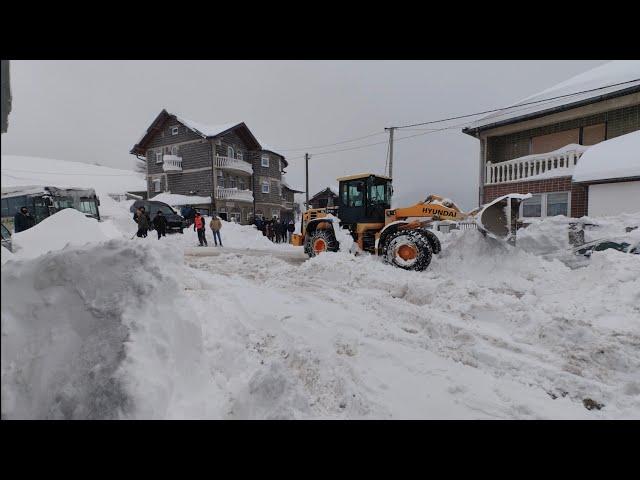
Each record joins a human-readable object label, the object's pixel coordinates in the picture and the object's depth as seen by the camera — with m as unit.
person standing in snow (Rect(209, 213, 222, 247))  13.96
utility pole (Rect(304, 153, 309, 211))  26.91
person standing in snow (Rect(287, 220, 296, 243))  18.58
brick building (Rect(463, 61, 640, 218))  11.34
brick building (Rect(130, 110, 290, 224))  22.59
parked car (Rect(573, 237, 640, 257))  6.47
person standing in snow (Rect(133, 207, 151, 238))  8.72
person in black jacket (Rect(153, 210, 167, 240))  11.19
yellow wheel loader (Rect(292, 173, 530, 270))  7.64
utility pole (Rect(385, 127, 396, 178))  17.78
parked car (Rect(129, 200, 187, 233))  13.27
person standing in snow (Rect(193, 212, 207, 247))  13.26
